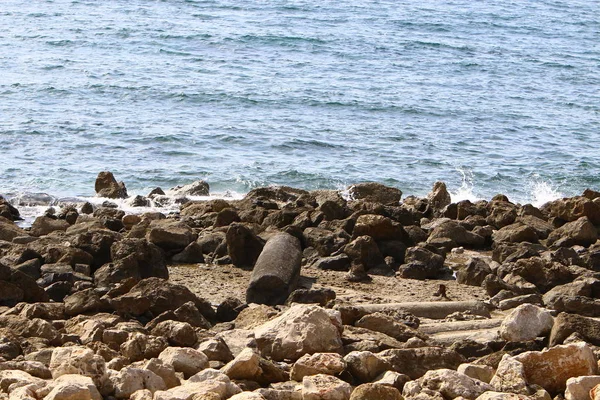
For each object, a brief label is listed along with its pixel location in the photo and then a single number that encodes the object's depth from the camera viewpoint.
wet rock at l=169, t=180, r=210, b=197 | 41.53
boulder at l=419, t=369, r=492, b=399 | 15.56
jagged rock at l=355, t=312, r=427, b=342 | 19.94
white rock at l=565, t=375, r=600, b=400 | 15.78
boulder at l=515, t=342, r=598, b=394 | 16.59
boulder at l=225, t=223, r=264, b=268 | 29.00
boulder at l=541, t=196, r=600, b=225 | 33.81
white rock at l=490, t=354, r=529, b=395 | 16.03
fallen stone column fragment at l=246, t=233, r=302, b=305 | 25.33
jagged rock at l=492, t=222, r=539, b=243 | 31.31
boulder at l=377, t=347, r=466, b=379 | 17.48
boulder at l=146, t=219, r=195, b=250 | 29.69
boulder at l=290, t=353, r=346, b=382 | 16.72
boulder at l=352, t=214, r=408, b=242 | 30.25
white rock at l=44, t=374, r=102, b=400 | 14.44
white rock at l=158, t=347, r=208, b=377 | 16.72
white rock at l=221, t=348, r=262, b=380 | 16.41
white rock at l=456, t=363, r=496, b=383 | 16.58
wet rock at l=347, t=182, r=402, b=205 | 38.34
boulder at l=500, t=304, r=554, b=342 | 19.27
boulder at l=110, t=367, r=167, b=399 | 15.51
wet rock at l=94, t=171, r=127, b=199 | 40.66
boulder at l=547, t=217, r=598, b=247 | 31.37
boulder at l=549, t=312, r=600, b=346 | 19.05
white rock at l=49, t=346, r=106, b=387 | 15.71
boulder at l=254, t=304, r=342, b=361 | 17.98
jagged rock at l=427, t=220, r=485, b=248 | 31.86
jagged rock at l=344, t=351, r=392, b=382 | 16.94
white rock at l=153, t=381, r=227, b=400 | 14.70
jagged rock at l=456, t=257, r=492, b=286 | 27.53
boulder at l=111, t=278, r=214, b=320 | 22.05
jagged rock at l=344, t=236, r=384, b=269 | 28.87
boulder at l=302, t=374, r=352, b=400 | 15.38
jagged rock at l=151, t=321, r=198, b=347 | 18.61
